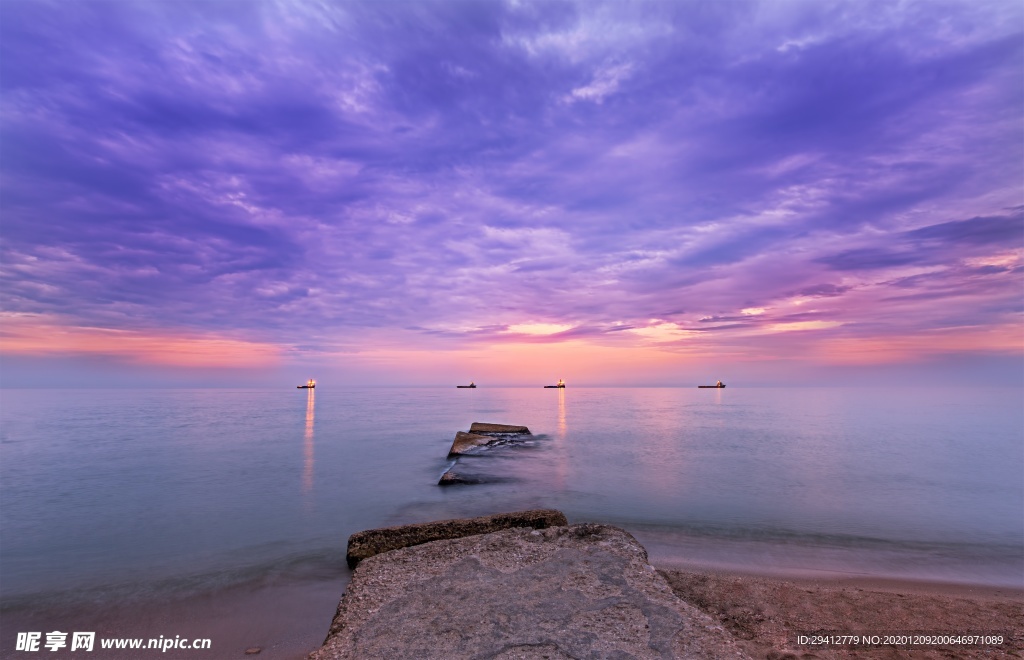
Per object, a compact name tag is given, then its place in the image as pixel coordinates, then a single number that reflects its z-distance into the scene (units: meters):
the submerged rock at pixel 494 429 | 32.19
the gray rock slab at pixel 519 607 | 4.88
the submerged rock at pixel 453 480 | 17.52
